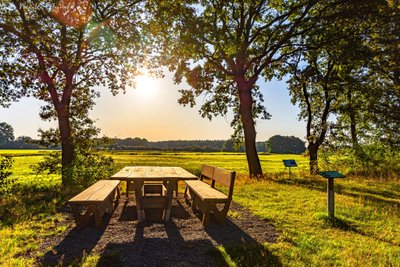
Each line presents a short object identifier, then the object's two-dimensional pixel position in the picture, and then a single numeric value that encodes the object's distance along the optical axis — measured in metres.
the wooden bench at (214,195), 5.66
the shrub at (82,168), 11.75
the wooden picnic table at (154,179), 6.52
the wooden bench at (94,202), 5.14
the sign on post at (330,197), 6.62
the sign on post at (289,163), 15.75
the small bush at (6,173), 9.85
